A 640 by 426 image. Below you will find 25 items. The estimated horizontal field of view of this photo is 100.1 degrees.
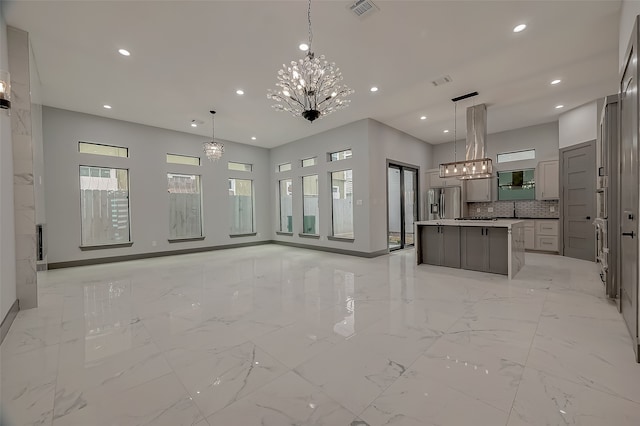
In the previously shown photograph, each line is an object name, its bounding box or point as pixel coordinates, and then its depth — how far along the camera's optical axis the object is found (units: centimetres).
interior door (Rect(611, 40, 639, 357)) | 225
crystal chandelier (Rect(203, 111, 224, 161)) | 617
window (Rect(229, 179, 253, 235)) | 870
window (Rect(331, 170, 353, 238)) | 725
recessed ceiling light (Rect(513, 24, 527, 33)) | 329
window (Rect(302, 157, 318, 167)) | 807
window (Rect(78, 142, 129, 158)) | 616
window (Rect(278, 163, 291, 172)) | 908
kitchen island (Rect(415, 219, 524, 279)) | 461
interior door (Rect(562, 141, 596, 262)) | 580
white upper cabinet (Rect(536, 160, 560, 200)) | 664
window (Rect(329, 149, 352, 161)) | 709
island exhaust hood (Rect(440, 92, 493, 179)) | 531
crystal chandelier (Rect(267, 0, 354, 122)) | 291
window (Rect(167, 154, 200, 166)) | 745
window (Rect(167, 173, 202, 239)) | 743
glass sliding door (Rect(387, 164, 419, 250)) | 791
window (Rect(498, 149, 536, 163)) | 737
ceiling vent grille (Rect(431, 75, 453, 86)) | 455
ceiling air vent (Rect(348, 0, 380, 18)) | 286
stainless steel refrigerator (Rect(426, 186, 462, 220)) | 806
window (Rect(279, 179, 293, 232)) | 904
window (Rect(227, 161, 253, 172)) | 863
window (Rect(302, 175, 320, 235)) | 814
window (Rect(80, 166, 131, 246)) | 620
